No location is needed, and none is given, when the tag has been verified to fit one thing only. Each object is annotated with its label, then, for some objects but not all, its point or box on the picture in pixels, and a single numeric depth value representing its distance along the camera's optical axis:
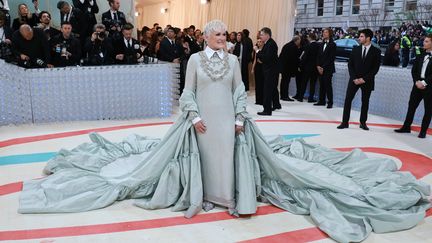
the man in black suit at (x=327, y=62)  8.27
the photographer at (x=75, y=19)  7.38
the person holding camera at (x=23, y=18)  7.26
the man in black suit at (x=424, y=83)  5.92
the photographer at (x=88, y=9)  7.73
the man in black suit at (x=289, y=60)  9.19
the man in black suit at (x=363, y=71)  6.21
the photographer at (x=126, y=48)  6.99
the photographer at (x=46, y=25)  7.02
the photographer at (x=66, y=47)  6.75
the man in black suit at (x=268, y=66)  7.23
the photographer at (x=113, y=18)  7.53
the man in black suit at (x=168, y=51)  8.23
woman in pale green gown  3.21
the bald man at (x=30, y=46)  6.31
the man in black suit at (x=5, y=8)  7.11
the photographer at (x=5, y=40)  6.20
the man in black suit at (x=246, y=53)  10.34
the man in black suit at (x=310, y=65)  8.92
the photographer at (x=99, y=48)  6.87
